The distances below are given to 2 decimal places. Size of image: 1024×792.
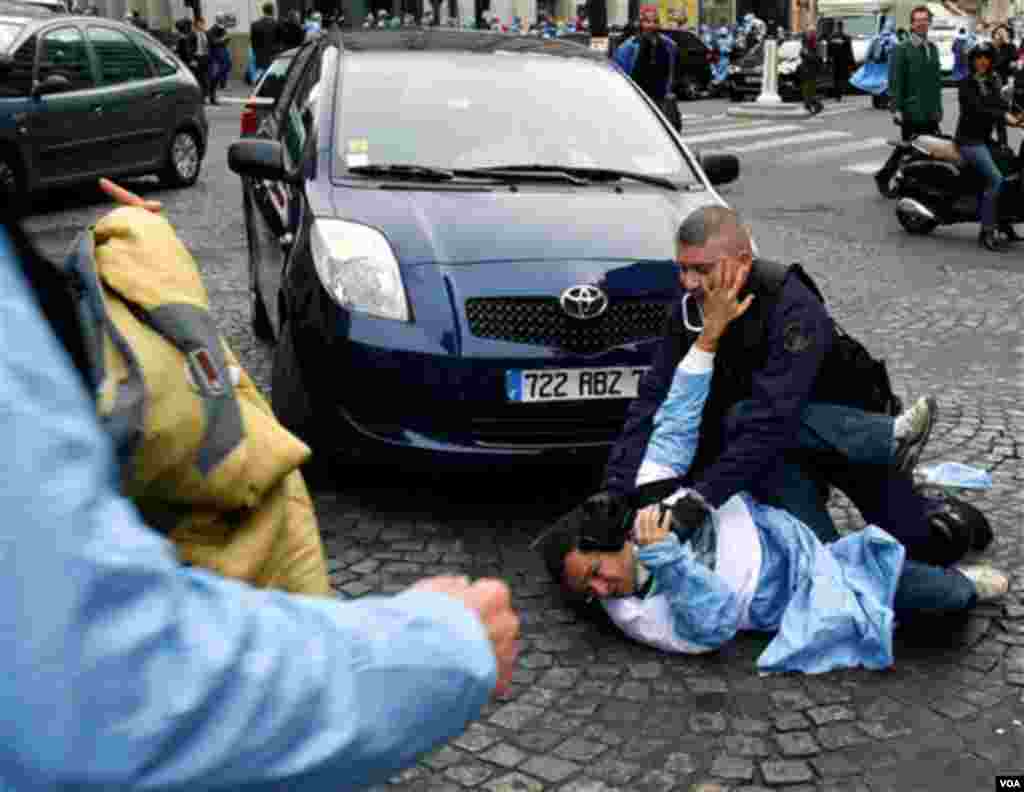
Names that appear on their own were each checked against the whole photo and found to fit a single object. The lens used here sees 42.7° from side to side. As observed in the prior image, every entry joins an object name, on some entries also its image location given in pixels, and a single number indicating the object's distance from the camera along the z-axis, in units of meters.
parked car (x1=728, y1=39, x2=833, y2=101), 25.23
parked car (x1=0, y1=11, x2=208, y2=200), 10.66
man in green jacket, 11.83
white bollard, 21.57
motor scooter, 9.92
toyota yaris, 4.23
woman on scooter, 9.87
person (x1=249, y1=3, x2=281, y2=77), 23.80
